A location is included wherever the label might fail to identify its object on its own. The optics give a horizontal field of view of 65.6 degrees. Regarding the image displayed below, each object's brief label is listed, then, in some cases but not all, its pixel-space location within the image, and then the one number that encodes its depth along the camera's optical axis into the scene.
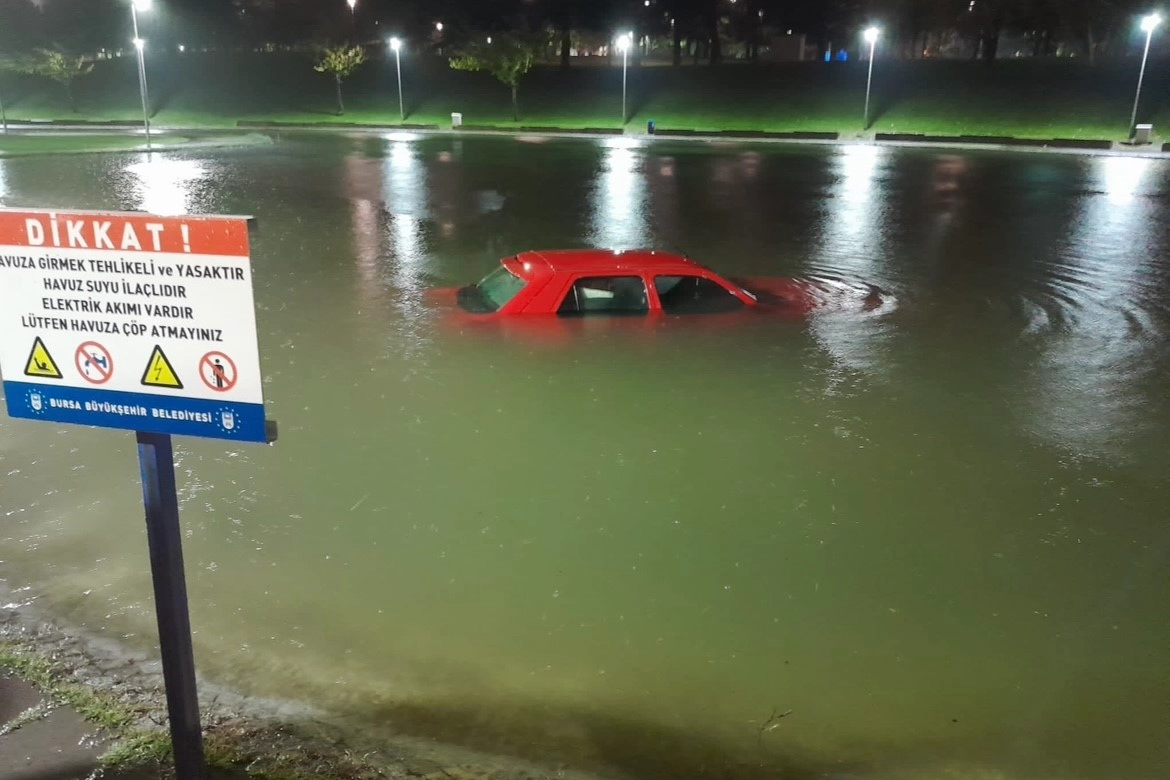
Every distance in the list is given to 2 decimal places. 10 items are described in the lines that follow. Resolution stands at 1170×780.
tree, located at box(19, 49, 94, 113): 59.06
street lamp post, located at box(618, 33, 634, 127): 47.62
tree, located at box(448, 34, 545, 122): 52.88
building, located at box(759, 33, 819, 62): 77.00
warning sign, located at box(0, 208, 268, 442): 2.71
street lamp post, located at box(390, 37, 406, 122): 54.57
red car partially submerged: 10.43
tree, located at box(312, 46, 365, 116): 57.62
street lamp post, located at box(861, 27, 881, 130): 41.52
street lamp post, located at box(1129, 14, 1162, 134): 36.19
